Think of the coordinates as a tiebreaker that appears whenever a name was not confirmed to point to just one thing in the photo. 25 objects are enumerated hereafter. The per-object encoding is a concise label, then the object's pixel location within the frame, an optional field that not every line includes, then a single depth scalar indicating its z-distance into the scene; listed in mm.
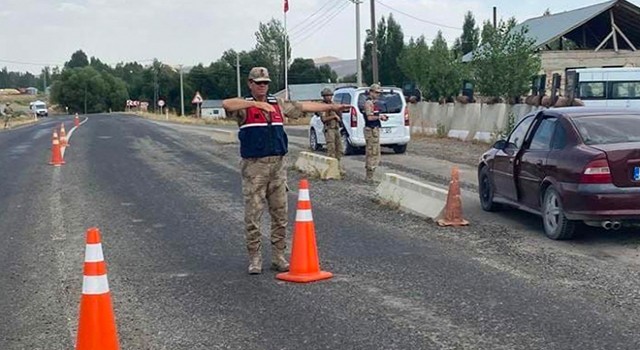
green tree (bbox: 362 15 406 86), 85500
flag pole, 52247
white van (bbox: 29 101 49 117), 101500
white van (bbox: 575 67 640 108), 26953
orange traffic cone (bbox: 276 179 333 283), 7824
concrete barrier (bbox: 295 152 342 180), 16578
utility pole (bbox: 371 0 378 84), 46431
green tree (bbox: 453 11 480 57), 86900
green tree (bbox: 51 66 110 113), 132250
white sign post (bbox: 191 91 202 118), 62162
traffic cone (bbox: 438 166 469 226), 10727
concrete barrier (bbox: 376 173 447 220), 11117
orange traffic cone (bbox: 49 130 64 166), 21739
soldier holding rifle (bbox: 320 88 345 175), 18141
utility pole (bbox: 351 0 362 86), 44856
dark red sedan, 9031
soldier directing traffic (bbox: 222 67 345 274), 7895
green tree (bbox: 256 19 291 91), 112938
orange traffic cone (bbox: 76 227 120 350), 5270
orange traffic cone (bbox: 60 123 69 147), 28247
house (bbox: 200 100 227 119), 107125
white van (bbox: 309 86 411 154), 21922
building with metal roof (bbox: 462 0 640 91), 47906
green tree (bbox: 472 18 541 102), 27188
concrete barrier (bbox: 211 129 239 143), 29559
